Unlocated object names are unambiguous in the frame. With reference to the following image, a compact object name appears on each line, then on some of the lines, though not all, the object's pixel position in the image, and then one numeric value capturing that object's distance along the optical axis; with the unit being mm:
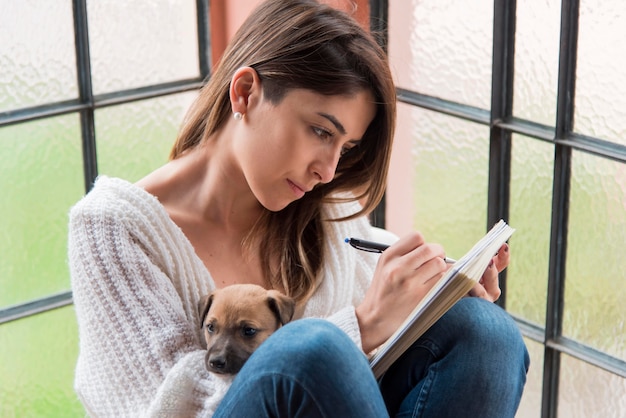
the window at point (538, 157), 2182
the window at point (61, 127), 2437
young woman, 1770
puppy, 1810
